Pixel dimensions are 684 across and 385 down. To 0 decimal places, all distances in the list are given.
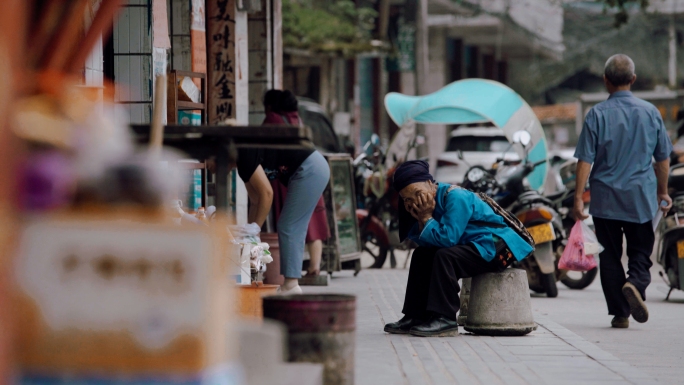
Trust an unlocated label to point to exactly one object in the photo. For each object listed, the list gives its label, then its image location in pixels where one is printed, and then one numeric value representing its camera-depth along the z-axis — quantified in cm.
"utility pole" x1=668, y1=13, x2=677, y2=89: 8151
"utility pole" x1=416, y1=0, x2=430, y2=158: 4069
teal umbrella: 2968
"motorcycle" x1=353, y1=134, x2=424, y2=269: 2531
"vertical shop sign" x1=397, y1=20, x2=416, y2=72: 5162
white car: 4027
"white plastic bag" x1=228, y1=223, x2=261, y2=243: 1507
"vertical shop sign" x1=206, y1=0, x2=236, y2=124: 2053
